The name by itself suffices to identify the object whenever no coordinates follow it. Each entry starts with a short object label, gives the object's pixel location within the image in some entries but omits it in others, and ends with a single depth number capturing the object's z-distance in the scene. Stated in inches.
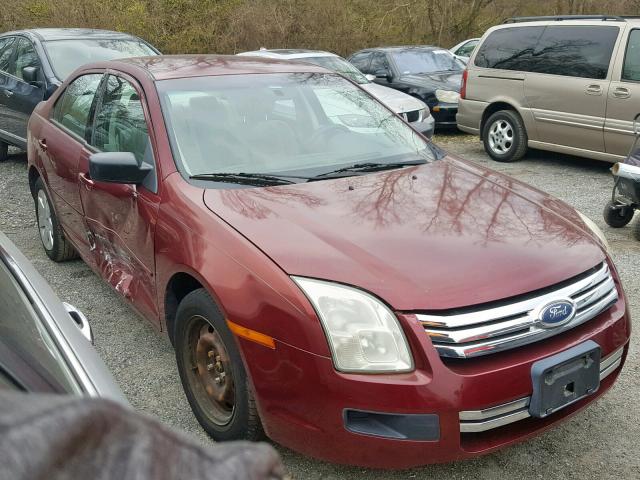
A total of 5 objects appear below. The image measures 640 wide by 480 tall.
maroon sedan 87.7
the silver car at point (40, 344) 56.1
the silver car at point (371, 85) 335.3
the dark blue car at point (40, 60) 287.6
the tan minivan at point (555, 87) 283.3
